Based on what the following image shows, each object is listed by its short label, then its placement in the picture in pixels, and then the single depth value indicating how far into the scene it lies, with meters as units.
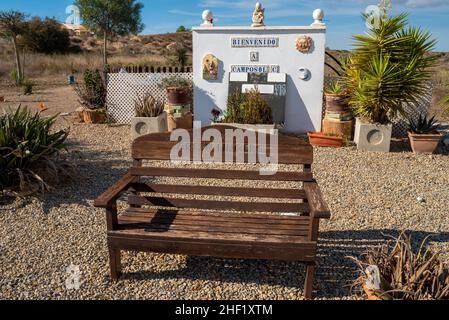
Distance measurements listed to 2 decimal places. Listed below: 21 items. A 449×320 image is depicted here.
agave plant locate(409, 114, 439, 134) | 7.02
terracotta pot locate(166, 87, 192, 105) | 8.05
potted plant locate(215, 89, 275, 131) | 7.40
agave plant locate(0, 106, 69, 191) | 4.55
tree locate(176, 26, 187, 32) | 53.53
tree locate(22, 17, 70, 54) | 29.55
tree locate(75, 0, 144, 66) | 23.53
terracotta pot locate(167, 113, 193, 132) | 8.12
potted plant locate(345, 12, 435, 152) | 6.59
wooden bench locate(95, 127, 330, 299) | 2.64
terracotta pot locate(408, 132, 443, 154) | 6.81
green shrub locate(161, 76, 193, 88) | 8.85
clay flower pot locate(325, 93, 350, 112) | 7.48
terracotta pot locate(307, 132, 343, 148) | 7.29
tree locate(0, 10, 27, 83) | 16.67
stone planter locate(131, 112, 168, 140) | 7.64
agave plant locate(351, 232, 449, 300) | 2.41
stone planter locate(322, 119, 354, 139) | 7.55
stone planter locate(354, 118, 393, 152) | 6.94
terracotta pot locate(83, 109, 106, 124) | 9.30
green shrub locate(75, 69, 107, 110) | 9.30
